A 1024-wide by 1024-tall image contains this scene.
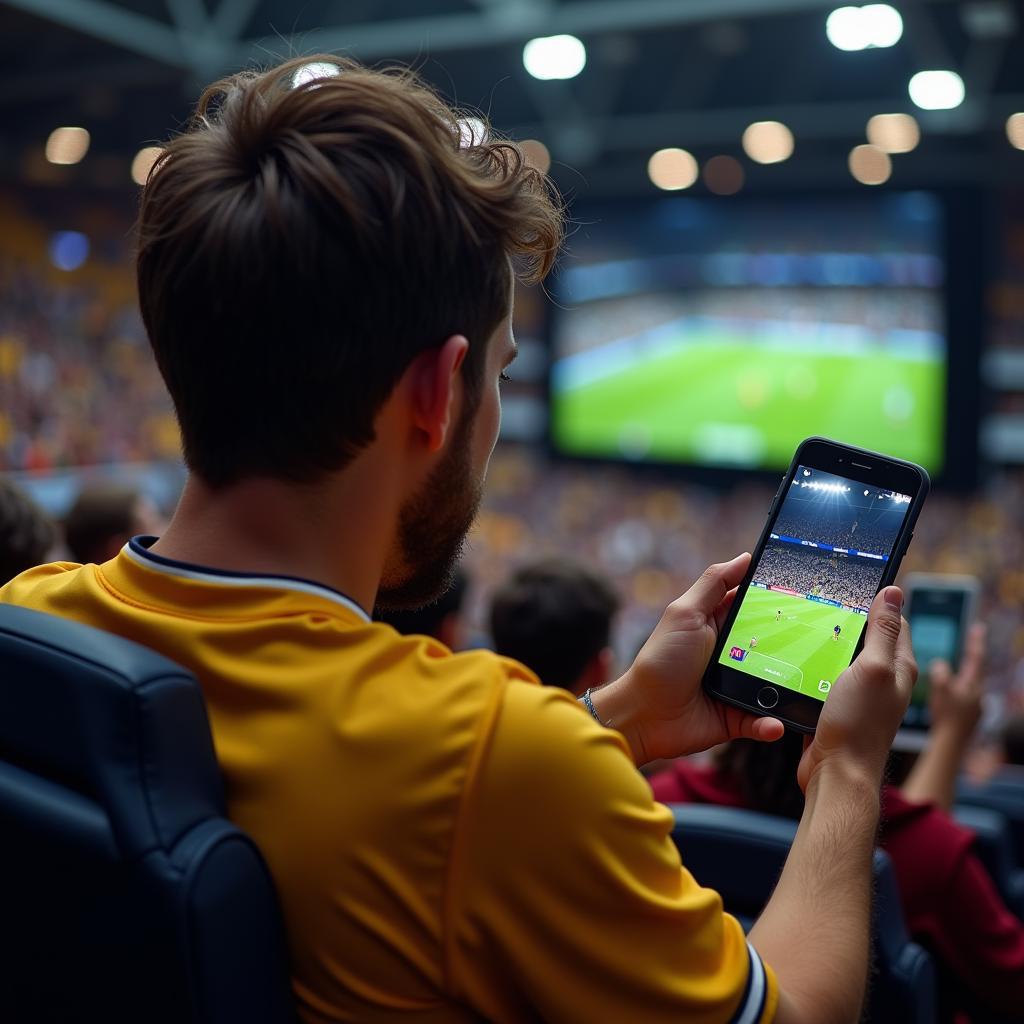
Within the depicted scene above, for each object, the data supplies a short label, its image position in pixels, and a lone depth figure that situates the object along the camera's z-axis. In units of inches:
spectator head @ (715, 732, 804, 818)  73.6
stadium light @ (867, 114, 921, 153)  409.4
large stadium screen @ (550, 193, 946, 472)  445.4
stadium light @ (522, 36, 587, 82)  325.1
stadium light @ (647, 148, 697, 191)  483.2
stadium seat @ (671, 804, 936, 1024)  62.9
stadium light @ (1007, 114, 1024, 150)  391.4
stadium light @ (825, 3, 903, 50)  295.0
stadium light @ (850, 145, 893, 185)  464.4
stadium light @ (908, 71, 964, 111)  351.3
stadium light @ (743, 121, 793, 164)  431.5
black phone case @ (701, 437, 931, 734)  52.2
